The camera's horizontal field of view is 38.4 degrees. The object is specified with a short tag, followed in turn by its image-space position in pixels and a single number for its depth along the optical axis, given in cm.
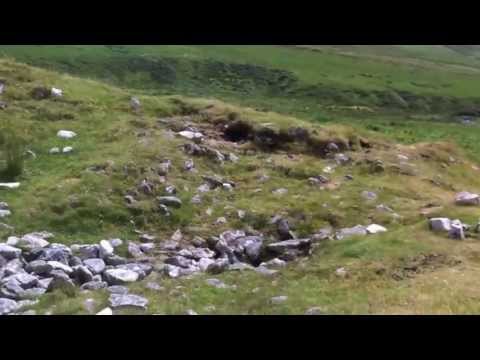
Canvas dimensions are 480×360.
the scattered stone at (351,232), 1756
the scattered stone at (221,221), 1880
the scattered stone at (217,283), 1423
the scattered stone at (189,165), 2175
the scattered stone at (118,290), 1348
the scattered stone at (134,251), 1619
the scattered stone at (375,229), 1787
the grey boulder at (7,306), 1242
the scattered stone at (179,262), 1581
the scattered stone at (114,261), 1542
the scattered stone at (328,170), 2347
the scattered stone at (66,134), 2323
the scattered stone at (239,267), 1552
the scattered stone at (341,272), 1437
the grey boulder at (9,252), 1480
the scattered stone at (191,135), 2430
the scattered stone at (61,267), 1435
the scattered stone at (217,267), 1539
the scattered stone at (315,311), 1212
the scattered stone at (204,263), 1580
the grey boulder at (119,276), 1423
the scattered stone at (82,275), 1424
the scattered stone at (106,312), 1210
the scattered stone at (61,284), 1335
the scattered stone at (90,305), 1234
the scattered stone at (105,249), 1560
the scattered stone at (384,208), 2025
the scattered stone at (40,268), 1430
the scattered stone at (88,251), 1545
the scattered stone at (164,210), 1872
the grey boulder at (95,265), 1465
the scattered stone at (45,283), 1371
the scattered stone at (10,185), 1872
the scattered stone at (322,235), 1734
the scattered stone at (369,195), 2117
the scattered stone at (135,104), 2738
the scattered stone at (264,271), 1510
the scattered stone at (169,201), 1925
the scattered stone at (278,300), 1284
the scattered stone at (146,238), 1720
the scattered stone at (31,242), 1548
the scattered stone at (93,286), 1378
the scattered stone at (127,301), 1259
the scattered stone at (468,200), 1945
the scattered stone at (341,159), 2468
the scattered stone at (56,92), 2675
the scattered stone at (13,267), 1413
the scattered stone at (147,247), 1661
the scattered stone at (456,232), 1633
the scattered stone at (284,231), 1836
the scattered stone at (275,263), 1589
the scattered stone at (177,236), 1772
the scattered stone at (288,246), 1698
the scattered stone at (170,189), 1992
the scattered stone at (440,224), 1670
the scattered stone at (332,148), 2575
